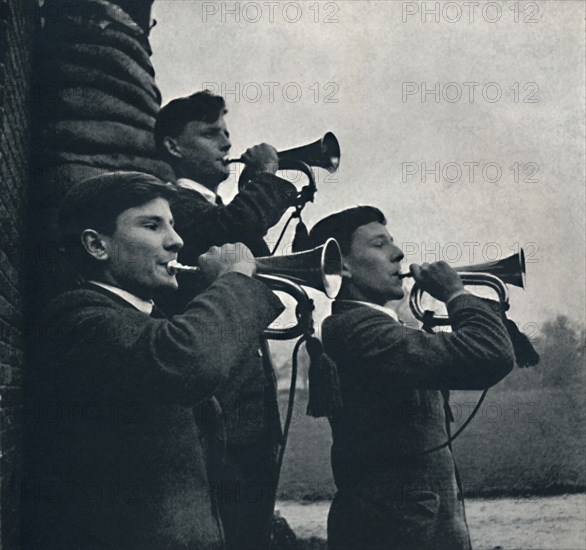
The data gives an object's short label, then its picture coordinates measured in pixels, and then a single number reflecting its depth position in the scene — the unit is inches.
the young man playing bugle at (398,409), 165.2
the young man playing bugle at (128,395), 151.3
